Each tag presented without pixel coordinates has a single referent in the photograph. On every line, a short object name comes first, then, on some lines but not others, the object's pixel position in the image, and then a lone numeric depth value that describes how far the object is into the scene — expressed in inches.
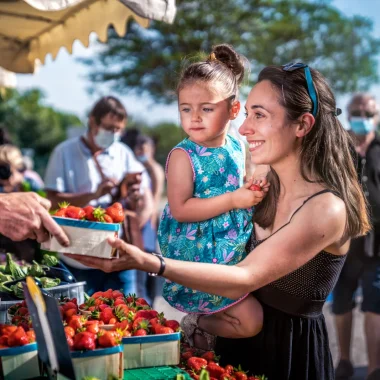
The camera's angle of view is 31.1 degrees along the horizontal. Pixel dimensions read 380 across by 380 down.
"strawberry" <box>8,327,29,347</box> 85.4
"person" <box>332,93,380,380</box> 224.5
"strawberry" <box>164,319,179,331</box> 94.0
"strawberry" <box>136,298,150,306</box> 105.3
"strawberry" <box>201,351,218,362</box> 97.5
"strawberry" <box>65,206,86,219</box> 92.4
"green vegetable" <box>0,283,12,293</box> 120.1
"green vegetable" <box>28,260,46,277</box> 131.6
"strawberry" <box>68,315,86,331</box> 86.2
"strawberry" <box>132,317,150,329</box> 92.2
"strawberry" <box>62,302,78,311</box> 96.4
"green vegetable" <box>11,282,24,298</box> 118.9
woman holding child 93.6
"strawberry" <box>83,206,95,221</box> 92.7
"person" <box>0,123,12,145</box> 300.0
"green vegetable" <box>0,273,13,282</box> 133.1
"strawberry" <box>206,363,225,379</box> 93.6
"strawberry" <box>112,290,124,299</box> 108.6
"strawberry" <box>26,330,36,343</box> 87.3
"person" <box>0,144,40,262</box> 206.4
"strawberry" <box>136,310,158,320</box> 96.4
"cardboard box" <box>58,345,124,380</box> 81.0
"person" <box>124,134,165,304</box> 276.1
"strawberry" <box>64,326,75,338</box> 84.0
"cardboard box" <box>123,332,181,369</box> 89.9
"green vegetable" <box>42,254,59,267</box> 147.9
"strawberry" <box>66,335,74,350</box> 82.2
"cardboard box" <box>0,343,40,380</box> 83.5
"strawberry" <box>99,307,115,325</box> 93.8
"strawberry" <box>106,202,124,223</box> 94.3
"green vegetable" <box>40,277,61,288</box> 123.4
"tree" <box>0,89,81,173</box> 1849.2
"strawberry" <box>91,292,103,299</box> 109.2
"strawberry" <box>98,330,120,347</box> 83.0
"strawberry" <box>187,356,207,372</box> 92.6
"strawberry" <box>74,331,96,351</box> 81.8
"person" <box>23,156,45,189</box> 341.3
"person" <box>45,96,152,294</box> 204.1
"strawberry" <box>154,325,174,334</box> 91.7
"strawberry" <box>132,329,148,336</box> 90.4
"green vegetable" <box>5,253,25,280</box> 138.4
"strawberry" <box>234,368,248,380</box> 94.6
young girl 111.5
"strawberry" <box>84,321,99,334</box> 85.1
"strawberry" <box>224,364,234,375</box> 95.0
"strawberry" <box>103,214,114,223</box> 93.1
